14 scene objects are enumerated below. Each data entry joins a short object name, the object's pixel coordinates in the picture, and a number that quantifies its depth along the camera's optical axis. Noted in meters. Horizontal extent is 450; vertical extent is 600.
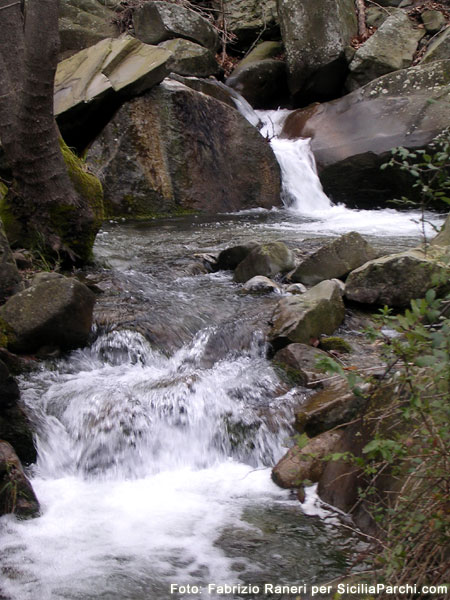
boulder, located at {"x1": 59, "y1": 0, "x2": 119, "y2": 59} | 12.78
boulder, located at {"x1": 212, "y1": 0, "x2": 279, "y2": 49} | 15.00
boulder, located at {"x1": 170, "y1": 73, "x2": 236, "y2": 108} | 11.25
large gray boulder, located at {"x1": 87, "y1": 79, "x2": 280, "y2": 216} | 9.77
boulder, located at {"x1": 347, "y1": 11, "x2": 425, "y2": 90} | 12.42
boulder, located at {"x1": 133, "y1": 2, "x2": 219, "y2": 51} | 12.91
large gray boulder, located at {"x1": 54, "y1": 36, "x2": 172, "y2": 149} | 9.70
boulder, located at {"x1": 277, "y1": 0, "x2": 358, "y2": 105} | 12.48
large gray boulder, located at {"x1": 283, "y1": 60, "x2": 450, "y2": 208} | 10.48
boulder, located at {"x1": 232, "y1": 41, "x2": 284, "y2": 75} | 14.08
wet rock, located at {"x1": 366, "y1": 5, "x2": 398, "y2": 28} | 14.48
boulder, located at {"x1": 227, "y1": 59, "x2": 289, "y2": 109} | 13.43
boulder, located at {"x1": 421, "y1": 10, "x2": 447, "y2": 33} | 13.48
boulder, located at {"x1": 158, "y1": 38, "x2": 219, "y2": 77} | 12.20
